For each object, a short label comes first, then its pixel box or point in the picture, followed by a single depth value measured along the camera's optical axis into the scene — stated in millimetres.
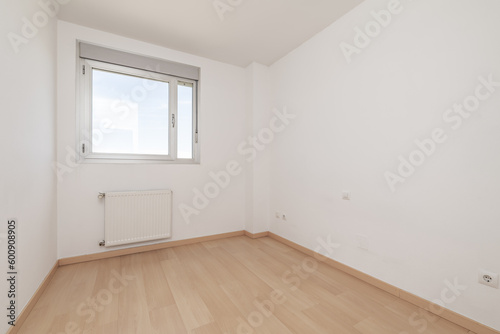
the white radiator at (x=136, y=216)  2484
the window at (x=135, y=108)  2486
